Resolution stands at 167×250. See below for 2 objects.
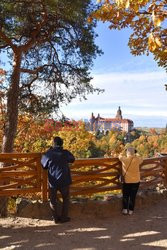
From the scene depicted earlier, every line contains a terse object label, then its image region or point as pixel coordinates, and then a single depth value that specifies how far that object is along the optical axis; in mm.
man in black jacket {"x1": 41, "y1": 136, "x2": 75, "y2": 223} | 7309
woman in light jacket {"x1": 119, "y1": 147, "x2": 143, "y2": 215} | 8313
